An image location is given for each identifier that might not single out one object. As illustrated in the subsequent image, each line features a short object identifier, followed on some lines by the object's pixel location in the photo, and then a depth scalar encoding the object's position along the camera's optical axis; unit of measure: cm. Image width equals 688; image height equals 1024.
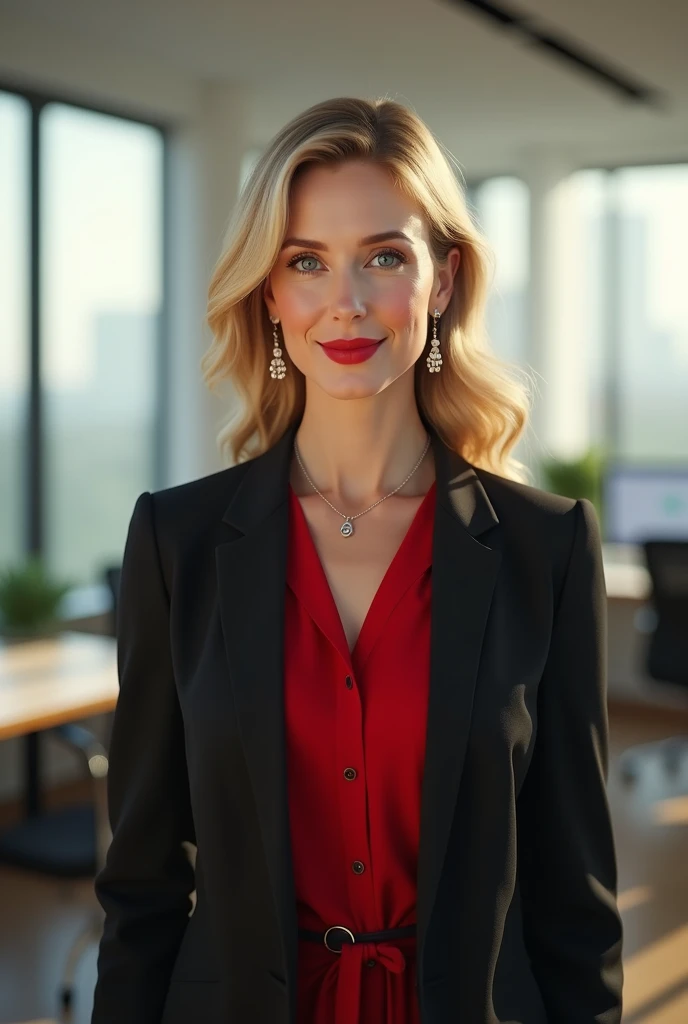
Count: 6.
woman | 132
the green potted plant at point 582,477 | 666
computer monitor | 643
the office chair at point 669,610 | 520
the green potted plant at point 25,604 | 431
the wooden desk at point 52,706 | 331
